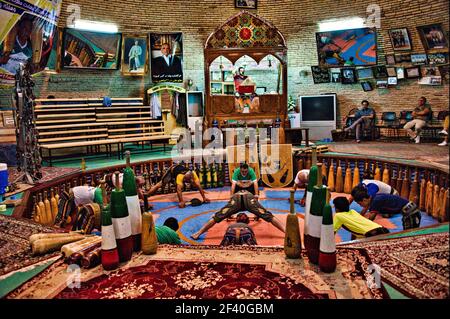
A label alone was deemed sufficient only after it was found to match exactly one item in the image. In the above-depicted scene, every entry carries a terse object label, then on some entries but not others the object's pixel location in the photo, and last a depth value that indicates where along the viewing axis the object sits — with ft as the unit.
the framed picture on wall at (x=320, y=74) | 36.13
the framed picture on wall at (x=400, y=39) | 30.58
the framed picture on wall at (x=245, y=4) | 34.17
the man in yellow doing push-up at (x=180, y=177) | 22.75
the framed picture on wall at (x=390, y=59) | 32.29
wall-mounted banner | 19.88
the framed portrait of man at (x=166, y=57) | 34.71
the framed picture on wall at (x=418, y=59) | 29.86
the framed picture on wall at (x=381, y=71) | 32.95
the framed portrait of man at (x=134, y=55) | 33.63
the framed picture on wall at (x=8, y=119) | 23.20
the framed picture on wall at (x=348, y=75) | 34.71
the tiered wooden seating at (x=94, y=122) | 25.85
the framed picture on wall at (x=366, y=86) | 34.24
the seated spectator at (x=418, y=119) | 26.25
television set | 35.60
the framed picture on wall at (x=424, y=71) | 27.81
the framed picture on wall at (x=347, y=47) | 32.99
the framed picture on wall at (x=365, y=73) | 33.87
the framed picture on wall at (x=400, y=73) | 31.81
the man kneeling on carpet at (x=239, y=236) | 11.36
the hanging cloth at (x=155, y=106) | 34.65
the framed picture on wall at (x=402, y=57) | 31.34
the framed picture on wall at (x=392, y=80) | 32.55
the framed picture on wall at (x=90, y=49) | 30.25
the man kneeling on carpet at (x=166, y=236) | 9.63
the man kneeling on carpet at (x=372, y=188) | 15.86
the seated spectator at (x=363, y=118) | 33.30
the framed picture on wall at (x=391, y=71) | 32.42
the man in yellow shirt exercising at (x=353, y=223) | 11.99
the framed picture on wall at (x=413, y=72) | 31.30
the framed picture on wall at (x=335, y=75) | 35.53
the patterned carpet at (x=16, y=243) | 6.95
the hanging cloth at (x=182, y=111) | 35.68
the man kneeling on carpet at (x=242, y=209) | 15.81
